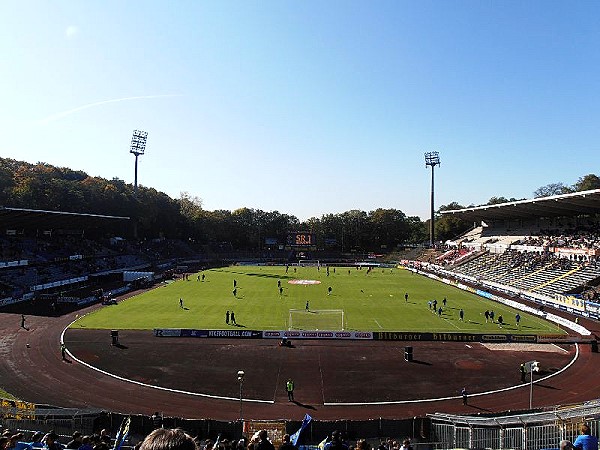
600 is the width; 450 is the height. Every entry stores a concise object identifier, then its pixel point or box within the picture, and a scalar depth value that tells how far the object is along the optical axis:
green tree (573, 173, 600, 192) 129.74
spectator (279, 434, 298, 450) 6.34
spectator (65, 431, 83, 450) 9.77
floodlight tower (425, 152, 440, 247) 121.12
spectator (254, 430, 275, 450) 6.47
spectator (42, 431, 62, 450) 9.21
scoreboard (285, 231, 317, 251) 109.50
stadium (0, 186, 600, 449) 17.92
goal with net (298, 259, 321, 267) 104.38
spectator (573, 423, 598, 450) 7.75
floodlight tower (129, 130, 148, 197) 103.19
